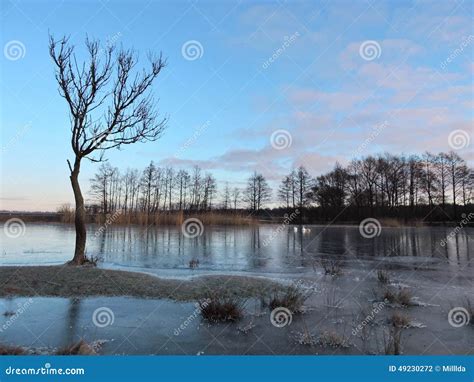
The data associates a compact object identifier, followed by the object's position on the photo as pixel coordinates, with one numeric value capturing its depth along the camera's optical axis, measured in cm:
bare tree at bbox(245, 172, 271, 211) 7111
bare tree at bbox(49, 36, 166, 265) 1023
